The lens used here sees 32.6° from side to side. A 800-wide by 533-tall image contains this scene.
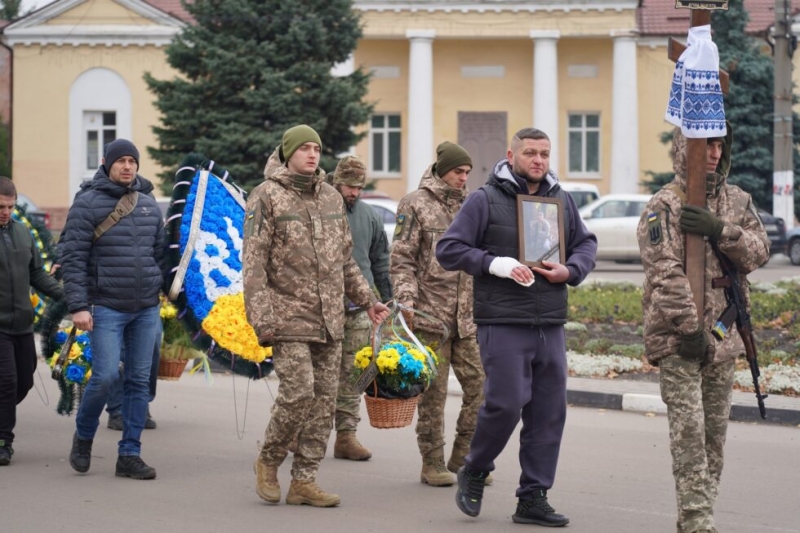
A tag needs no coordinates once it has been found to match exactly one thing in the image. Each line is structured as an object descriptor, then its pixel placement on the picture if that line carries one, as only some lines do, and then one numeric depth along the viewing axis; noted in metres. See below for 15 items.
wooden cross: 6.56
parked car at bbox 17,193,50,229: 30.87
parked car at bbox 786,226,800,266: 31.50
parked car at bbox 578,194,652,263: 31.09
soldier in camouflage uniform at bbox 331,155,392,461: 9.45
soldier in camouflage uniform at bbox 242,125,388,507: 7.45
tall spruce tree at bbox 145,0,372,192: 29.58
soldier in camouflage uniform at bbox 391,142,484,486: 8.39
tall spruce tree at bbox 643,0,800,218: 36.41
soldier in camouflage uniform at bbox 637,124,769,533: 6.48
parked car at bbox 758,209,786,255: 31.65
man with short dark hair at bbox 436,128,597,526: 7.02
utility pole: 32.03
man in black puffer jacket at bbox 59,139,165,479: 8.40
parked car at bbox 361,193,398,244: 28.35
